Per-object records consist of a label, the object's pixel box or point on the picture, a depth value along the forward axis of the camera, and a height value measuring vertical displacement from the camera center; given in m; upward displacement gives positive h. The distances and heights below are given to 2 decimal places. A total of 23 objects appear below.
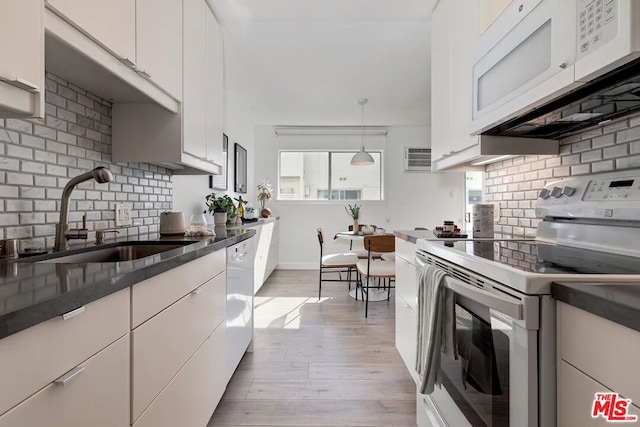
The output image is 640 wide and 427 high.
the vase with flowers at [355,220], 4.28 -0.10
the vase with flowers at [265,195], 5.17 +0.28
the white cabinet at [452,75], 1.85 +0.86
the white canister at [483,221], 1.89 -0.05
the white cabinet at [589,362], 0.57 -0.29
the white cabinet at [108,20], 1.02 +0.66
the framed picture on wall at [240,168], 4.54 +0.63
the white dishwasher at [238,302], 1.92 -0.58
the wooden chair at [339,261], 3.98 -0.58
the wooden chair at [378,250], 3.36 -0.37
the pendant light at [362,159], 4.91 +0.79
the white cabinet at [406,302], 1.85 -0.53
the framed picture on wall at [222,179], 3.48 +0.36
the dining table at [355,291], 3.96 -1.00
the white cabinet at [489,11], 1.51 +0.96
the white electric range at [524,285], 0.78 -0.20
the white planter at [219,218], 3.04 -0.05
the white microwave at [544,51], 0.87 +0.52
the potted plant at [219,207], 3.05 +0.05
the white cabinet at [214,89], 2.35 +0.91
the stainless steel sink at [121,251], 1.37 -0.18
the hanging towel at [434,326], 1.21 -0.42
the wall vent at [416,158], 5.96 +0.95
